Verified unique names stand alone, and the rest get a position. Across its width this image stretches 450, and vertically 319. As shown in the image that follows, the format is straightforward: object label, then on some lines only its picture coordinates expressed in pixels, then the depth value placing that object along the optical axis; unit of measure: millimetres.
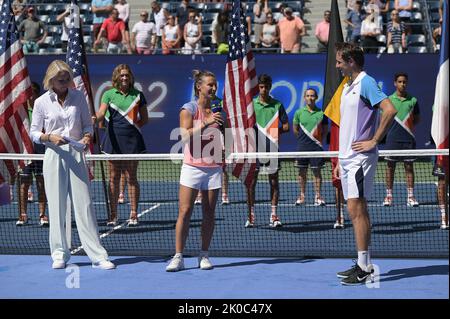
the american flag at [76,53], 12195
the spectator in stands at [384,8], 21797
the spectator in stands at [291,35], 21000
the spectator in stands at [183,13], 22406
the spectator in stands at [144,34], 21719
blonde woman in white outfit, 9508
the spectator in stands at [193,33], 21375
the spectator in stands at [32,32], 22344
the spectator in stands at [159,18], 22188
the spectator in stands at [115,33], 21625
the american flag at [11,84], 12203
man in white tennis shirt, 8711
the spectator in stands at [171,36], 21562
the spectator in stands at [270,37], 21109
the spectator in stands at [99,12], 22844
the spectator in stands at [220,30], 21312
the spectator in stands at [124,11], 22178
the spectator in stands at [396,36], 20531
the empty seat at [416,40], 21656
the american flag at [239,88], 12094
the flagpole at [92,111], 12383
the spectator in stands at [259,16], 21828
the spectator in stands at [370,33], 20719
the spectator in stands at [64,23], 22500
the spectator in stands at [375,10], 20906
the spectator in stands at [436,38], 20531
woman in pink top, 9367
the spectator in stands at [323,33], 21234
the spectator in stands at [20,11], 23281
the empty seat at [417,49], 21422
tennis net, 10711
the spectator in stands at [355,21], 21172
